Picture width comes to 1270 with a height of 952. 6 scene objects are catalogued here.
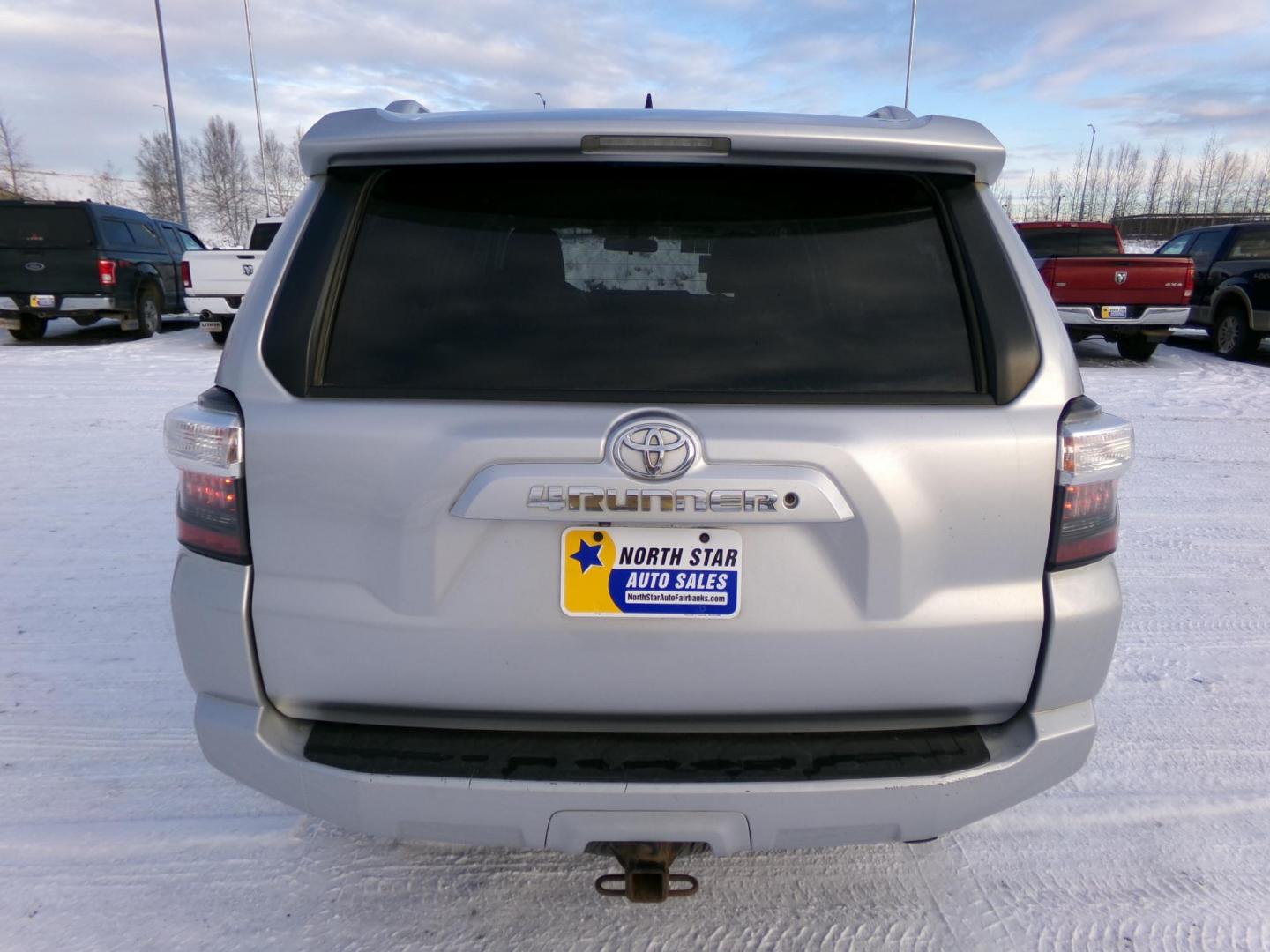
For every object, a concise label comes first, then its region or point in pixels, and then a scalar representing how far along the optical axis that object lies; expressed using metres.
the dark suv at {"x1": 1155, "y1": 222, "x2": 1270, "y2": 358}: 11.45
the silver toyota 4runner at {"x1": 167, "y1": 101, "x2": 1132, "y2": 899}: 1.65
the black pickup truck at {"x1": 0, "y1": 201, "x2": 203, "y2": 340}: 12.67
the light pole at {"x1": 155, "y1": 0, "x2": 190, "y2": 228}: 25.38
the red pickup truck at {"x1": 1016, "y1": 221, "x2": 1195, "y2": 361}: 10.92
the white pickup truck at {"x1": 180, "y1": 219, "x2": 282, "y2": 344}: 12.30
